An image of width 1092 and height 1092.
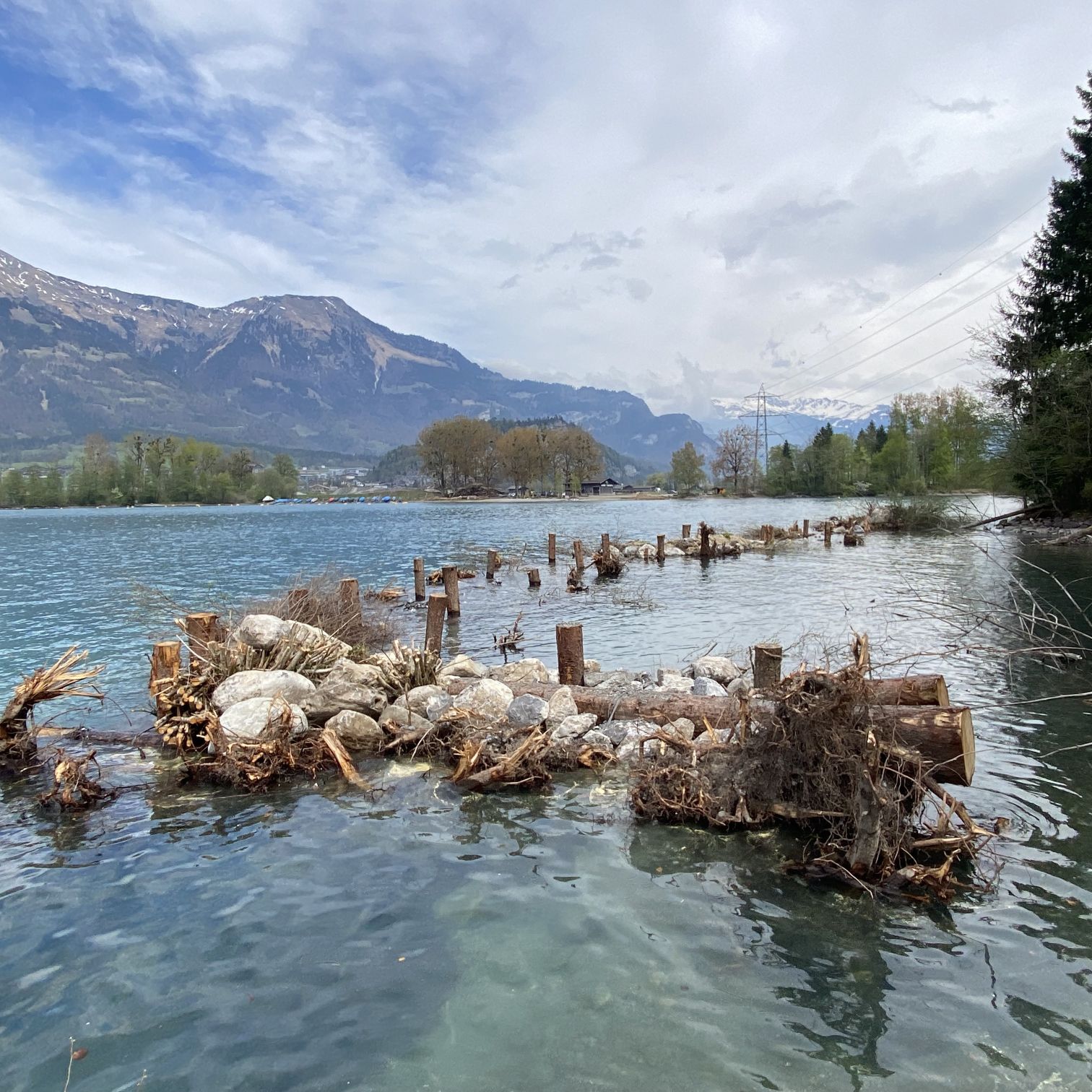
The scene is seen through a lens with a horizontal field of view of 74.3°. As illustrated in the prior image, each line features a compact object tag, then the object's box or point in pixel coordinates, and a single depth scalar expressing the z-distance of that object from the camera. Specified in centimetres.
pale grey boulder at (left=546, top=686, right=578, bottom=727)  979
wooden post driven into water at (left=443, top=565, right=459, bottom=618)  2173
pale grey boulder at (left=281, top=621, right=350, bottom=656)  1184
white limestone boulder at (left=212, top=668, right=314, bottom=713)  991
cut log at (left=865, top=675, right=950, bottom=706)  724
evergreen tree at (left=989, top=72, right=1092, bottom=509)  3731
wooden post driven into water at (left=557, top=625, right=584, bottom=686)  1199
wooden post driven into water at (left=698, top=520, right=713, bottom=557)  3881
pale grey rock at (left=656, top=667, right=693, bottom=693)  1098
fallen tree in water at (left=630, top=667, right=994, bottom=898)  591
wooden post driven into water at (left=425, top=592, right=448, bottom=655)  1692
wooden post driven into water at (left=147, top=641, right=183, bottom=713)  1041
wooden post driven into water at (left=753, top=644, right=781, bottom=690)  872
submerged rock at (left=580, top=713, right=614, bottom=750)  922
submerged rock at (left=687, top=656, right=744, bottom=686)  1229
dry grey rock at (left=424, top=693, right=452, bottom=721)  1003
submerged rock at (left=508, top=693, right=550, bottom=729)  948
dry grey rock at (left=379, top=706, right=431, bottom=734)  973
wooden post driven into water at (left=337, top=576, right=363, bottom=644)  1667
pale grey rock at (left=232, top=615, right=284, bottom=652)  1130
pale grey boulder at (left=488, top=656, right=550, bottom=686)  1218
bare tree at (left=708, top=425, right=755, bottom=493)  15388
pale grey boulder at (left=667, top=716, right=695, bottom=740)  881
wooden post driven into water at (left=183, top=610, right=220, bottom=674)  1105
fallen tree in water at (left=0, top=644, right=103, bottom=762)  931
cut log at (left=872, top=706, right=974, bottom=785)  646
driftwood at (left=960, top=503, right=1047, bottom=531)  4408
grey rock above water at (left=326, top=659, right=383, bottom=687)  1111
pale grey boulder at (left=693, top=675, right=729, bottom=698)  1050
